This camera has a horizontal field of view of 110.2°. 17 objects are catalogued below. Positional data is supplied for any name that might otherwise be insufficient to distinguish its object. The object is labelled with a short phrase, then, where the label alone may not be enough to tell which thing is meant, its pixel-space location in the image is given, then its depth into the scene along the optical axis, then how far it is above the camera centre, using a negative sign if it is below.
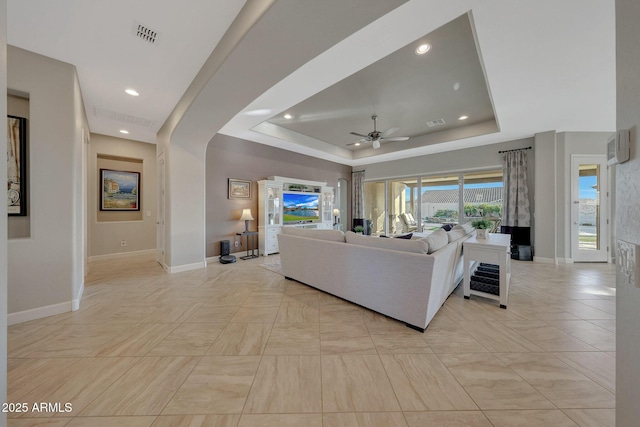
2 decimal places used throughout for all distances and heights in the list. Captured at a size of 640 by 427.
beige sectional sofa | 2.08 -0.63
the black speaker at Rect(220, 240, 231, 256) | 4.79 -0.77
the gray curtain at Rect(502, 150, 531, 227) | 4.97 +0.48
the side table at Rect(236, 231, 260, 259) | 5.00 -0.64
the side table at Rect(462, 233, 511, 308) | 2.56 -0.53
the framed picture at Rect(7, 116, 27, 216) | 2.23 +0.47
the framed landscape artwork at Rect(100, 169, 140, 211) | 5.02 +0.51
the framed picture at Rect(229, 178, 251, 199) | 5.13 +0.55
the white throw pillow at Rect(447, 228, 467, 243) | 2.75 -0.30
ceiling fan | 4.30 +1.48
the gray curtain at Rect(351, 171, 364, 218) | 7.89 +0.61
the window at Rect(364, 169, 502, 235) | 5.73 +0.32
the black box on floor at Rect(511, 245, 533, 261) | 4.88 -0.91
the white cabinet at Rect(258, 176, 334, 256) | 5.33 +0.12
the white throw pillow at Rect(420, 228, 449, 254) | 2.21 -0.30
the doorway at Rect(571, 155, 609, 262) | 4.56 +0.03
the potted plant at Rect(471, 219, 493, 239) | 3.14 -0.23
